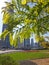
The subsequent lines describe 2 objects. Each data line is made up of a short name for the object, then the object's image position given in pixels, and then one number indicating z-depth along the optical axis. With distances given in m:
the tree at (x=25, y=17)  1.60
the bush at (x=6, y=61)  2.35
